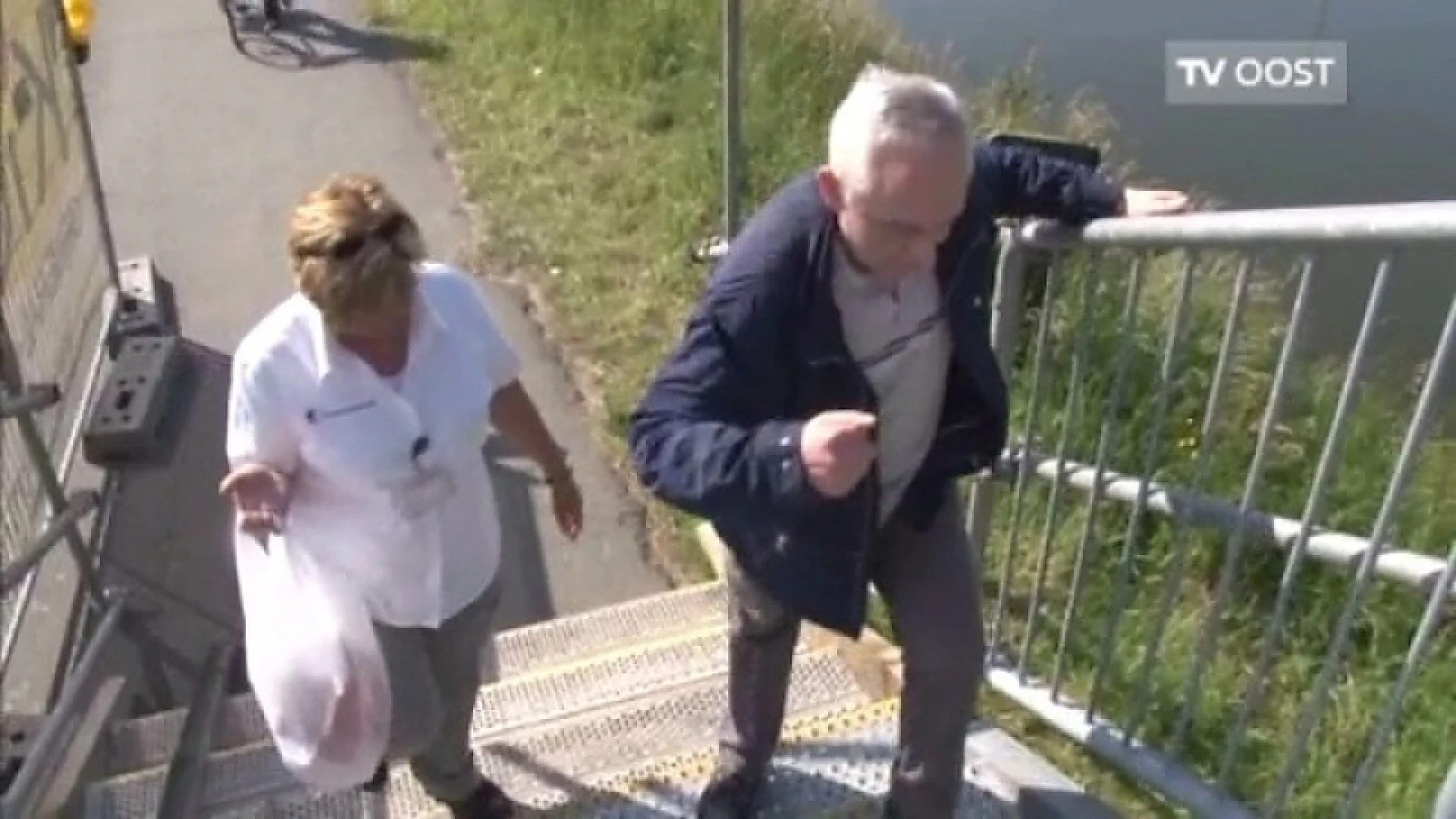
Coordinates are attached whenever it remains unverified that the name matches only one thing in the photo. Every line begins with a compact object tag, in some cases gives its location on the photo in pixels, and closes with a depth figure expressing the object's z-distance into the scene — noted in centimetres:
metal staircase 344
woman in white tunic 280
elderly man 253
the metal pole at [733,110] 462
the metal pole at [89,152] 495
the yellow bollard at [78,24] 502
